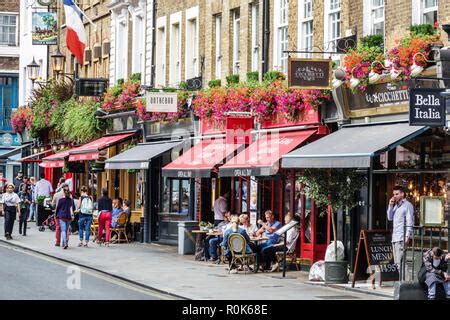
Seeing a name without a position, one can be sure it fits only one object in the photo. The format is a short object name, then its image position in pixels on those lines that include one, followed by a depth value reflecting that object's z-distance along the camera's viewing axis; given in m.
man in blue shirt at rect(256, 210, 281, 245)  27.33
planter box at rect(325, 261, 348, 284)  24.11
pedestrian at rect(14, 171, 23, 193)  50.75
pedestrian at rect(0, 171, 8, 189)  54.17
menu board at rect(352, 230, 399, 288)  23.02
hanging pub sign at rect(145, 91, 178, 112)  34.25
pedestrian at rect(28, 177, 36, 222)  47.84
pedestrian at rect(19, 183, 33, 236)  39.59
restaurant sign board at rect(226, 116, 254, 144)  31.09
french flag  44.50
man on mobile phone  22.81
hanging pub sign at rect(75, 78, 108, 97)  43.34
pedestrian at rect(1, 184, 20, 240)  37.25
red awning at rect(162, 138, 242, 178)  31.03
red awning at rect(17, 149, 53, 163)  53.53
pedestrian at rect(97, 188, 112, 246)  35.94
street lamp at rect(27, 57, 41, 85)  53.62
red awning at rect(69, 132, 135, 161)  40.88
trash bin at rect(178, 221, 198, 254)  33.12
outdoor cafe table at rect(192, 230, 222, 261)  30.77
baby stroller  43.46
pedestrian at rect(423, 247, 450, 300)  18.28
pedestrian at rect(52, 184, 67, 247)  34.56
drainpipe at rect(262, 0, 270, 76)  31.09
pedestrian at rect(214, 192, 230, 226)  32.84
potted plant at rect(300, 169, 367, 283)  24.48
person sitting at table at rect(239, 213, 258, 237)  28.48
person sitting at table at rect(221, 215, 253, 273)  26.70
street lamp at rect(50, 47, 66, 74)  47.70
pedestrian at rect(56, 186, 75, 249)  33.82
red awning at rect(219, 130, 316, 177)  27.34
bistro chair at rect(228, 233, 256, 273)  26.44
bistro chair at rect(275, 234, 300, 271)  27.45
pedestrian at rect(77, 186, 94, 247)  34.91
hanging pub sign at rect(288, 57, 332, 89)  25.14
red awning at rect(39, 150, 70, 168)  46.59
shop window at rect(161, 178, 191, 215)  36.72
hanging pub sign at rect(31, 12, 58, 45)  53.44
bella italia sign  20.78
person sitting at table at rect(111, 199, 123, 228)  37.31
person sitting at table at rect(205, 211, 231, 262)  30.22
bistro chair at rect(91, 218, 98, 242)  37.99
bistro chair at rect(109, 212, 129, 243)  37.25
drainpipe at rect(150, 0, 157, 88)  39.88
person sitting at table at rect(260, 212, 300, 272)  27.22
